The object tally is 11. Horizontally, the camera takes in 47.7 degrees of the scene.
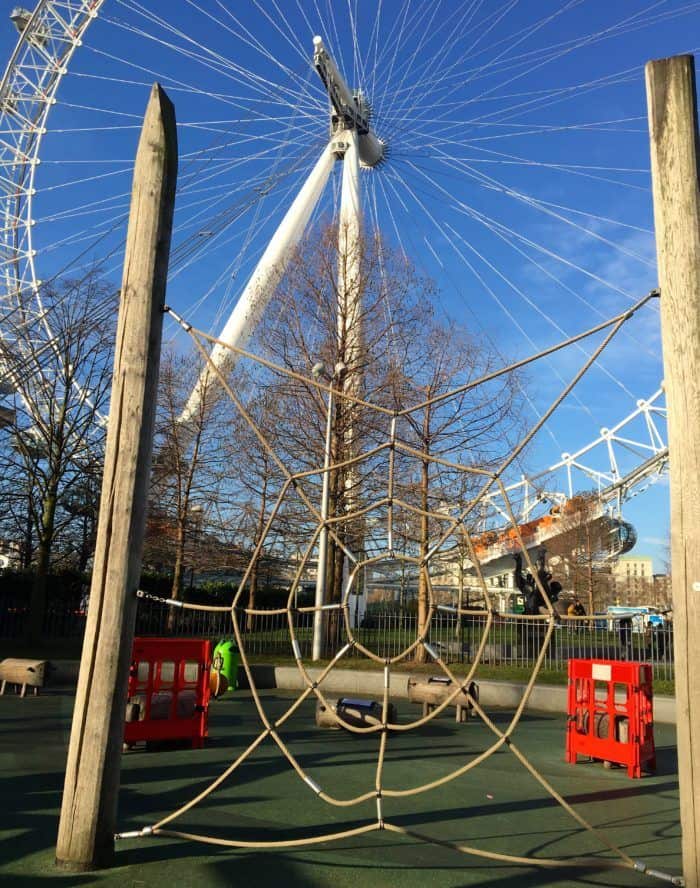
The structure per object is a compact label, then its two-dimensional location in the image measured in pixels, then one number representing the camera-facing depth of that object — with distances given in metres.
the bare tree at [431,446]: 20.66
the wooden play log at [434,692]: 11.40
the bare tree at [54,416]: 21.05
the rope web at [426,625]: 4.77
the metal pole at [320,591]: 18.61
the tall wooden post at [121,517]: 4.65
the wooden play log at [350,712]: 10.00
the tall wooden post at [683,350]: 4.05
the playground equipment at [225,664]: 14.14
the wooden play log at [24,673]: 12.94
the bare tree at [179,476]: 24.59
